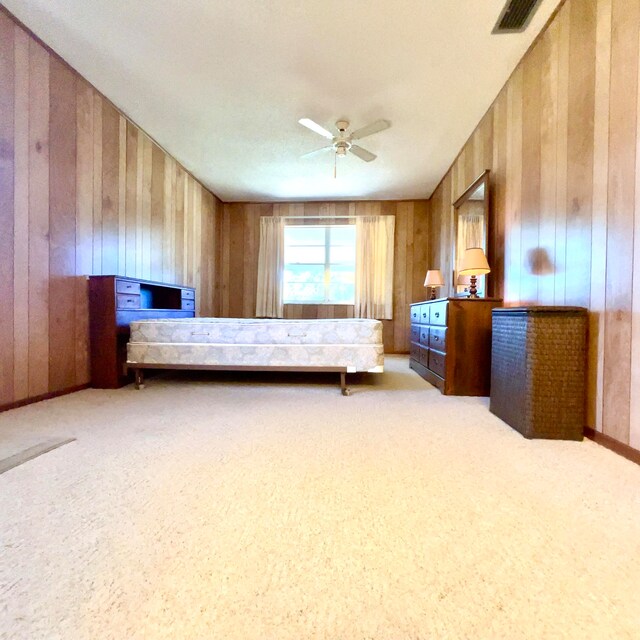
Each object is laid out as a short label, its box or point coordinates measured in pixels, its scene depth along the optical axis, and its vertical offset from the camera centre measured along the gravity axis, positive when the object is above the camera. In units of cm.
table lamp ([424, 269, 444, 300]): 417 +50
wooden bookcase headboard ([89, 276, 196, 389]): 267 -15
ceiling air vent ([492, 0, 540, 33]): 191 +196
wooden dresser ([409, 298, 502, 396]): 252 -24
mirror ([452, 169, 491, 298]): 292 +100
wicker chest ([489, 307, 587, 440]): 162 -29
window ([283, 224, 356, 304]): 570 +93
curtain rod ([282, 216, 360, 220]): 561 +177
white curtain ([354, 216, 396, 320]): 551 +88
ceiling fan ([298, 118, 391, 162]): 288 +178
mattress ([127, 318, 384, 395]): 260 -28
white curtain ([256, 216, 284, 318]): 568 +89
